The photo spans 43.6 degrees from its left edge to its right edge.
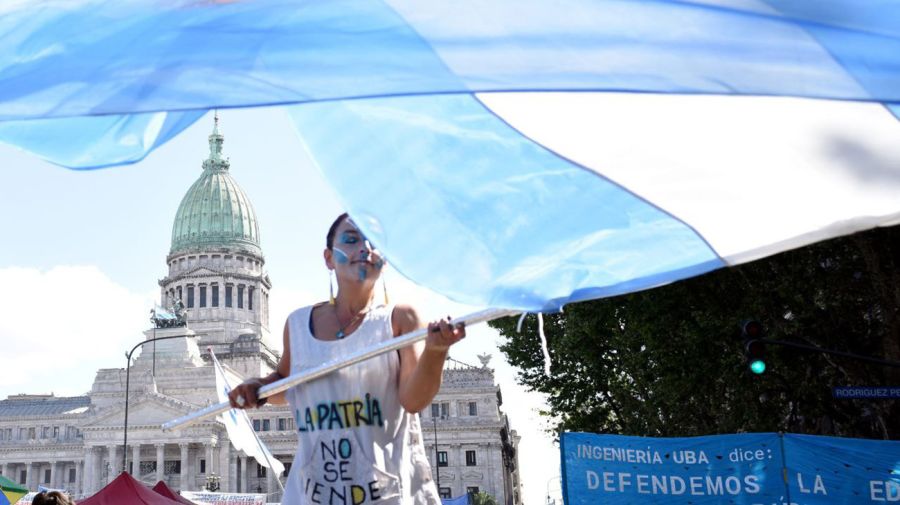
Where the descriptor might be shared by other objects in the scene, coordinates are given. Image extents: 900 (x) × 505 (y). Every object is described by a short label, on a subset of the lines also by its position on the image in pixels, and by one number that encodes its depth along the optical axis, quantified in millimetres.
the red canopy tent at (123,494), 15273
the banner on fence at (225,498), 31484
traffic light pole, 15992
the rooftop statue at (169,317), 114875
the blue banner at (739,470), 12656
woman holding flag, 4430
